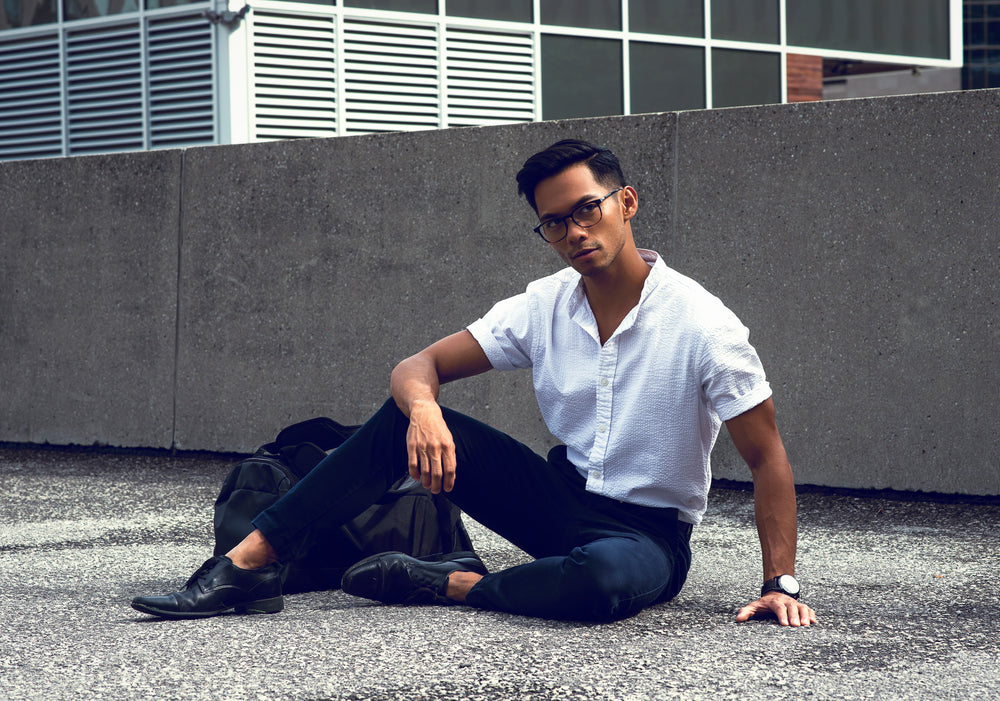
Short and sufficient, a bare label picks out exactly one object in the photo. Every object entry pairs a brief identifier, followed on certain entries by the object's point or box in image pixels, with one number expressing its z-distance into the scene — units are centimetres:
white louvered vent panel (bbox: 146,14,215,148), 1241
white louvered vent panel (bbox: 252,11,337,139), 1241
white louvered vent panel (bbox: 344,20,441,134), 1298
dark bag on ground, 411
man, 352
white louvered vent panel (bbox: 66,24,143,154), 1291
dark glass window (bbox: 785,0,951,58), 1670
